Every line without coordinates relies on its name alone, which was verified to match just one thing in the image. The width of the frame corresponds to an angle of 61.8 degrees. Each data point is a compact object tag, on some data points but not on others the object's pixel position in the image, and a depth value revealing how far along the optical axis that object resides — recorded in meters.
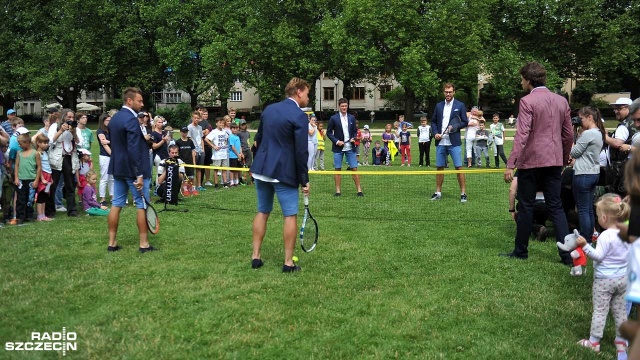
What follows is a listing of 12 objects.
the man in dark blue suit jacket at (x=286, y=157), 6.00
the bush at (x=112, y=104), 58.86
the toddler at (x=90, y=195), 10.42
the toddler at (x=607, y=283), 4.23
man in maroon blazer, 6.35
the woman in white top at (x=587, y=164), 6.77
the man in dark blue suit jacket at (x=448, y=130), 10.61
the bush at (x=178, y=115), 44.59
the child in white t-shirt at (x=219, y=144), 13.80
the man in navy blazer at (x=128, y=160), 6.82
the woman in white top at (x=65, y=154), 9.77
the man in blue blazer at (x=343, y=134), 11.61
